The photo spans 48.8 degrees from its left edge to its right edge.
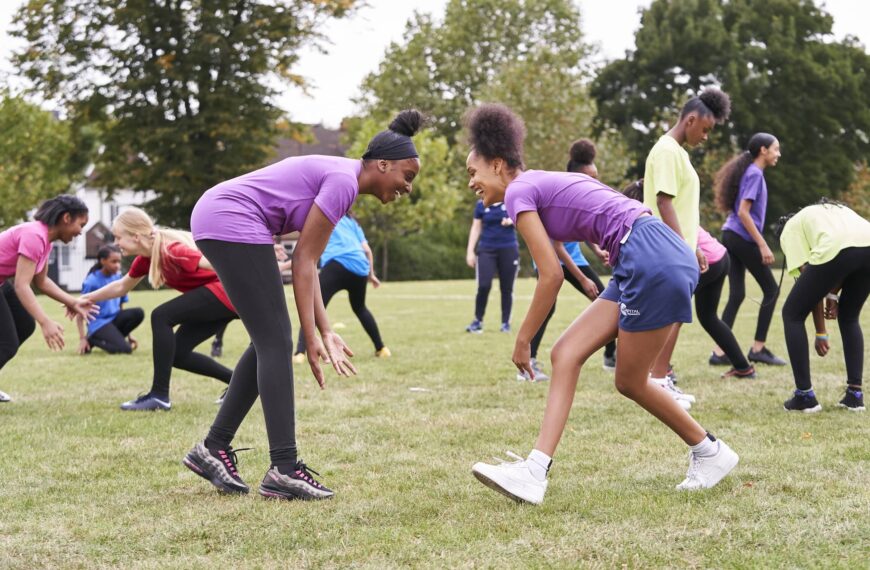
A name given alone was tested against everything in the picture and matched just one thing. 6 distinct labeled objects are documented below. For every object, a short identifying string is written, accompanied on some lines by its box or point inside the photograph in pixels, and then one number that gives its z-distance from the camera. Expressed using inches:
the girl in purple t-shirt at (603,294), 166.6
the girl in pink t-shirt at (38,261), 265.9
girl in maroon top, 269.9
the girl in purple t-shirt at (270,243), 176.2
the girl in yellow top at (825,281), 250.8
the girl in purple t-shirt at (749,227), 349.1
